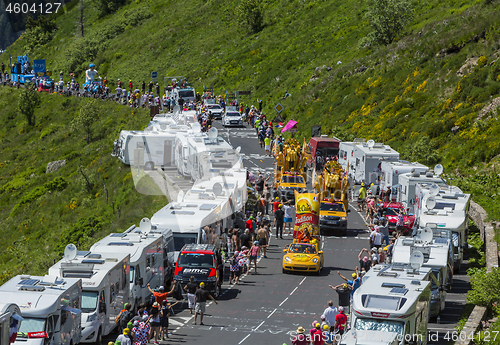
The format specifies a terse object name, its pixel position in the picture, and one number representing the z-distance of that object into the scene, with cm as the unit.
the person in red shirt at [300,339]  1866
